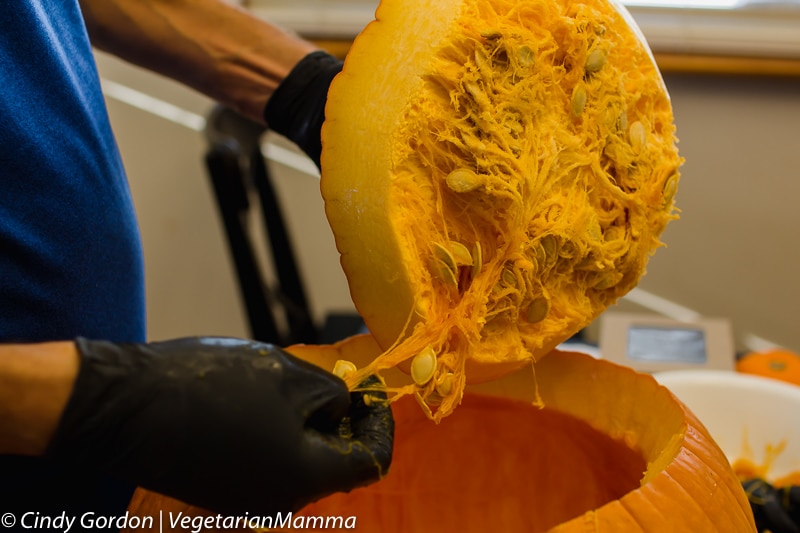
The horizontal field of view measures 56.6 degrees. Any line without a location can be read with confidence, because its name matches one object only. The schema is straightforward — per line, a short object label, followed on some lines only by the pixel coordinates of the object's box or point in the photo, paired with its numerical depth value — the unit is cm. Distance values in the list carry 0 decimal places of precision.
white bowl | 93
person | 44
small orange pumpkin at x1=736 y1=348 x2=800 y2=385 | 122
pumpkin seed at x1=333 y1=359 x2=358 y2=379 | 53
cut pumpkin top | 53
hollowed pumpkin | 60
